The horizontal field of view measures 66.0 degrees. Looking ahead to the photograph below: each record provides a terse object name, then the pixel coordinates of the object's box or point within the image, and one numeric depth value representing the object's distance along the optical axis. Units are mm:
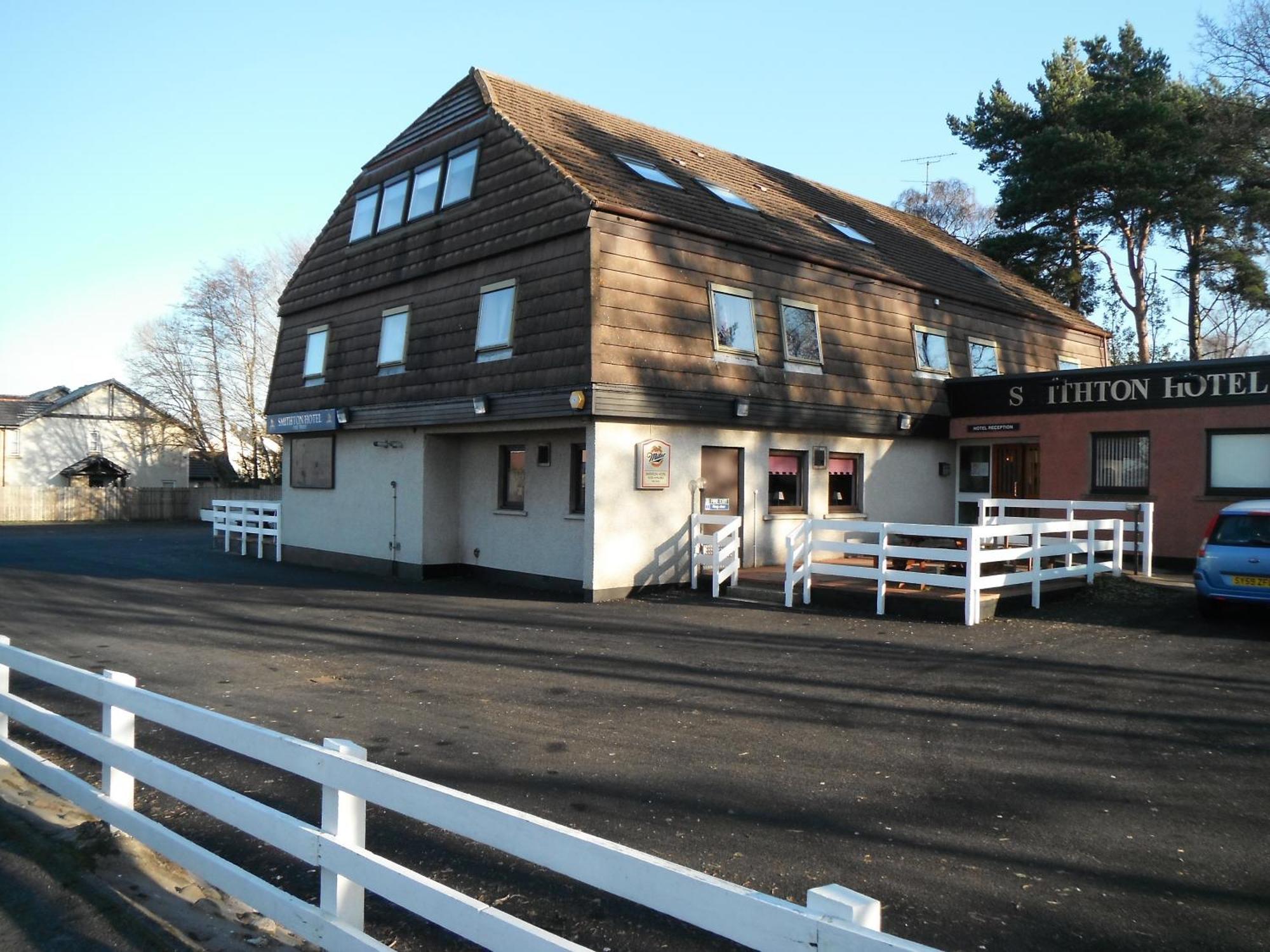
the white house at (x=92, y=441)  54312
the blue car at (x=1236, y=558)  11703
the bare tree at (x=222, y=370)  52125
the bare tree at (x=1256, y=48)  24484
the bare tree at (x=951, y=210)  56438
